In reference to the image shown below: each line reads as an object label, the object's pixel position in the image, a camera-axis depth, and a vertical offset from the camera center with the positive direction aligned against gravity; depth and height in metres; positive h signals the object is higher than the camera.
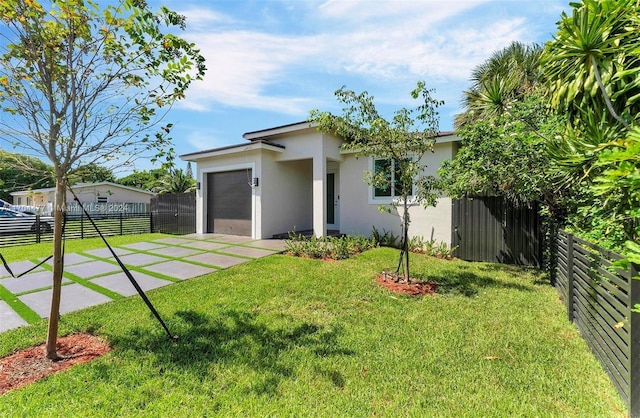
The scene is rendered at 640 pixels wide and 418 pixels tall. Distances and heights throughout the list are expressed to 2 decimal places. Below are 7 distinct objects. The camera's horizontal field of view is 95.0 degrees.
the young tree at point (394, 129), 5.89 +1.61
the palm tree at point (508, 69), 10.93 +5.46
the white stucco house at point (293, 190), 10.13 +0.74
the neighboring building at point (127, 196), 28.88 +1.30
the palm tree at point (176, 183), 24.68 +2.06
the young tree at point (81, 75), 3.08 +1.54
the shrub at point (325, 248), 8.54 -1.23
